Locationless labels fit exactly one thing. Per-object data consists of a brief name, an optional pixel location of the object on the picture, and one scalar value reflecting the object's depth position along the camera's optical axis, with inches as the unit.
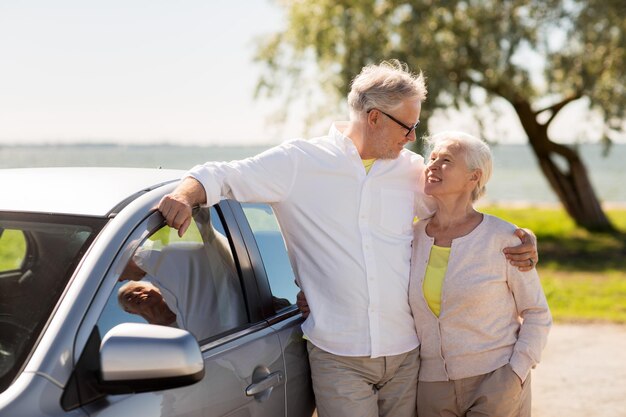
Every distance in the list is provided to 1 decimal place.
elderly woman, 140.0
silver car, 90.1
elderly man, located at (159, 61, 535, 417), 133.0
